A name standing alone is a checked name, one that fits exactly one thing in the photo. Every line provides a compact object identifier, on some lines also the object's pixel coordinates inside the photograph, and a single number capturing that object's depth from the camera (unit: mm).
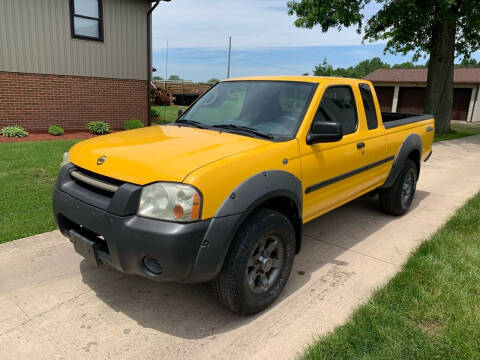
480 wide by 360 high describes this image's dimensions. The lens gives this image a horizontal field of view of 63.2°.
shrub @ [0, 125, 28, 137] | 10246
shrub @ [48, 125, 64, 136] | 11023
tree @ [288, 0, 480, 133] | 14703
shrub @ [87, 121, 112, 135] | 11653
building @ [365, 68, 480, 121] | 28078
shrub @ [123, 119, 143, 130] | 12336
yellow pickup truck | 2572
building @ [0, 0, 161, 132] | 10852
